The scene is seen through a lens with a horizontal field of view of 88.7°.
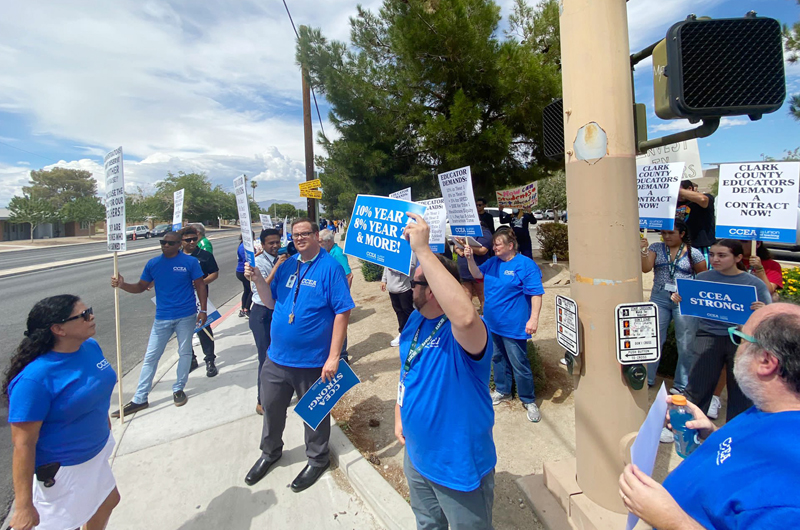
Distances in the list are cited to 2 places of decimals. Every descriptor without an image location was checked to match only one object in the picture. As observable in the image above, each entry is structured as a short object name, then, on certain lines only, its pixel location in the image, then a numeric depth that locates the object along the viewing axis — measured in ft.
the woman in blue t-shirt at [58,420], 6.44
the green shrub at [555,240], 39.42
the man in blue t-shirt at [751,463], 3.09
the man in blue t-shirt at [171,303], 14.78
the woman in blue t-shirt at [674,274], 12.64
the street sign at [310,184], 34.85
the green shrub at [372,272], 39.40
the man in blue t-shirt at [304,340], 10.45
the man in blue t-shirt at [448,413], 6.16
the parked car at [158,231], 146.20
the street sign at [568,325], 7.22
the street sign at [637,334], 6.78
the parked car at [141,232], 157.48
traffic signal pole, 6.81
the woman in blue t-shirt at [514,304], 12.66
